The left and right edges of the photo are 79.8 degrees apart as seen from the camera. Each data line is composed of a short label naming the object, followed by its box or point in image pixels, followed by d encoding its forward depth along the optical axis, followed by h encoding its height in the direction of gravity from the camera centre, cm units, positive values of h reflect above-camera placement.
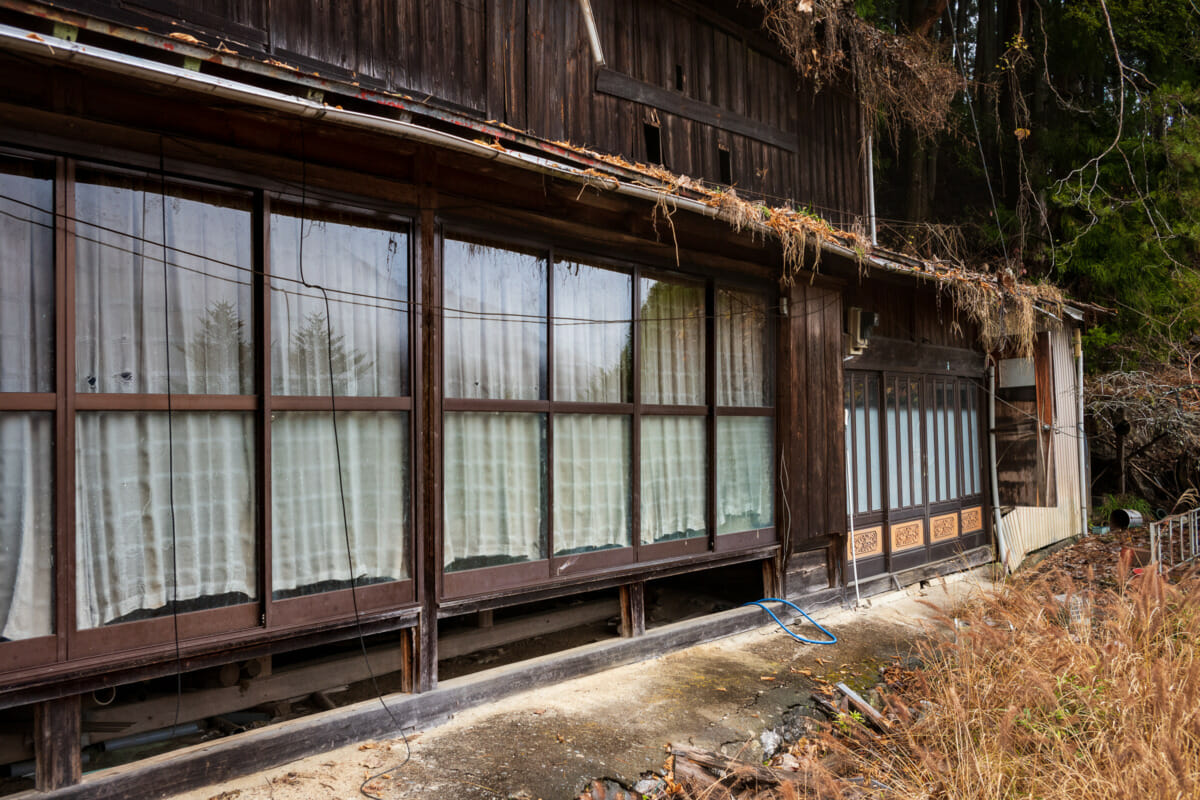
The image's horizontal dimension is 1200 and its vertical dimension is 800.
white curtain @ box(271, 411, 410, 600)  393 -43
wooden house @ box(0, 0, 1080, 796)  323 +53
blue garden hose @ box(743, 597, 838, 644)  653 -192
